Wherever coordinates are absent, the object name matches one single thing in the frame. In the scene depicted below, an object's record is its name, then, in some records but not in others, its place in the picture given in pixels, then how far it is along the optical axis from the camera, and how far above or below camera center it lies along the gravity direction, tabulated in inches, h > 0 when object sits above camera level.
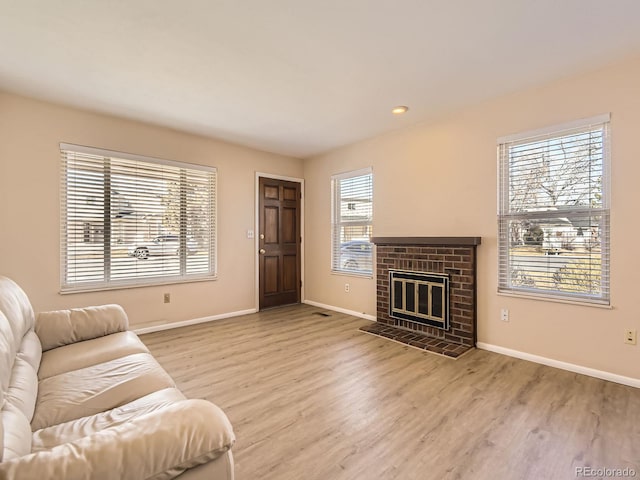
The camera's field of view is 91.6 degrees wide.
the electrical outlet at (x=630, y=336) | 94.8 -29.2
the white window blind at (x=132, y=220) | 132.3 +10.1
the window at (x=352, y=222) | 175.9 +11.3
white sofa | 34.2 -25.5
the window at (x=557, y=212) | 101.6 +10.2
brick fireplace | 128.3 -22.2
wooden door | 195.8 -0.5
